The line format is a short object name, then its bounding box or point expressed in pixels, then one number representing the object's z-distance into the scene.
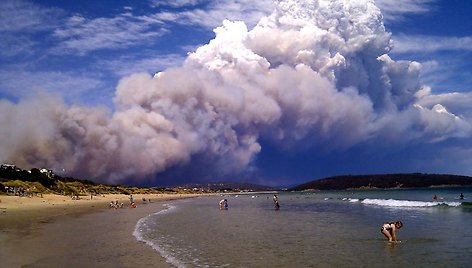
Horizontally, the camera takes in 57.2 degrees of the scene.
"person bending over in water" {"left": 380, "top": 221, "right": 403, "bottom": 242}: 24.72
